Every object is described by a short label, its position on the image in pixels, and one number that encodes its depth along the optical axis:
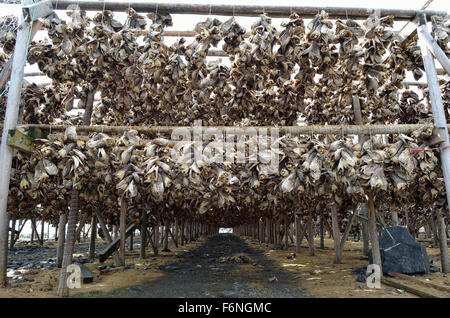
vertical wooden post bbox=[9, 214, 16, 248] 19.32
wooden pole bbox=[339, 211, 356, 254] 11.32
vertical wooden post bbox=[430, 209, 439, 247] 13.99
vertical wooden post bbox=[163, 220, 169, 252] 16.64
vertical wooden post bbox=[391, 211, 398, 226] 11.98
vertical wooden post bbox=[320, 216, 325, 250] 19.52
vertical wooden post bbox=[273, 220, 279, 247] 20.34
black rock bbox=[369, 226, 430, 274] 8.23
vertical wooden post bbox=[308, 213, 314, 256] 14.45
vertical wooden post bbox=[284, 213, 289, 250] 16.77
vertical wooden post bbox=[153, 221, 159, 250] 16.17
